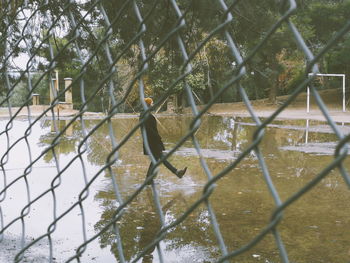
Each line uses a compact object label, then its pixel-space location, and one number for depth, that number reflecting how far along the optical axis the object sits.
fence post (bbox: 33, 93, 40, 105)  30.33
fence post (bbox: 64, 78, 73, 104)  27.61
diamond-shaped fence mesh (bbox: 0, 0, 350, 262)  0.67
